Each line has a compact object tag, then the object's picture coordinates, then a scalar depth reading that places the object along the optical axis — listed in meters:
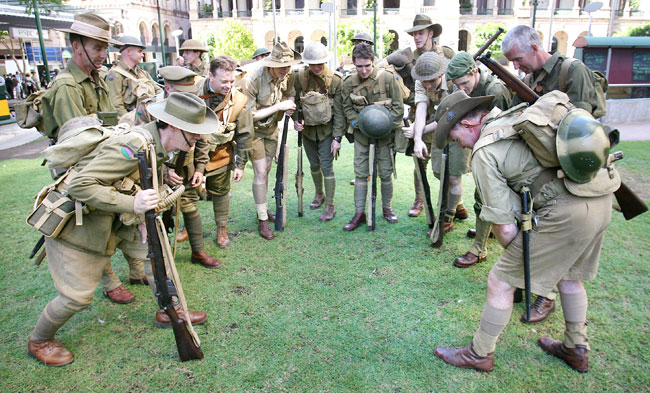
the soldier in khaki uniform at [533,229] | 2.74
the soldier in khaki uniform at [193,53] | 8.07
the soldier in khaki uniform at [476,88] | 4.33
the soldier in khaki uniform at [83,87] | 3.93
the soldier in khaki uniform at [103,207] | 2.84
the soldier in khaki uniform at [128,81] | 6.35
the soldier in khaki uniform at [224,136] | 4.61
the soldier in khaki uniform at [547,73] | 3.63
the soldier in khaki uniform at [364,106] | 5.41
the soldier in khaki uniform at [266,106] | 5.37
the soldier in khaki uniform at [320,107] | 5.61
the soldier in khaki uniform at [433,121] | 4.88
